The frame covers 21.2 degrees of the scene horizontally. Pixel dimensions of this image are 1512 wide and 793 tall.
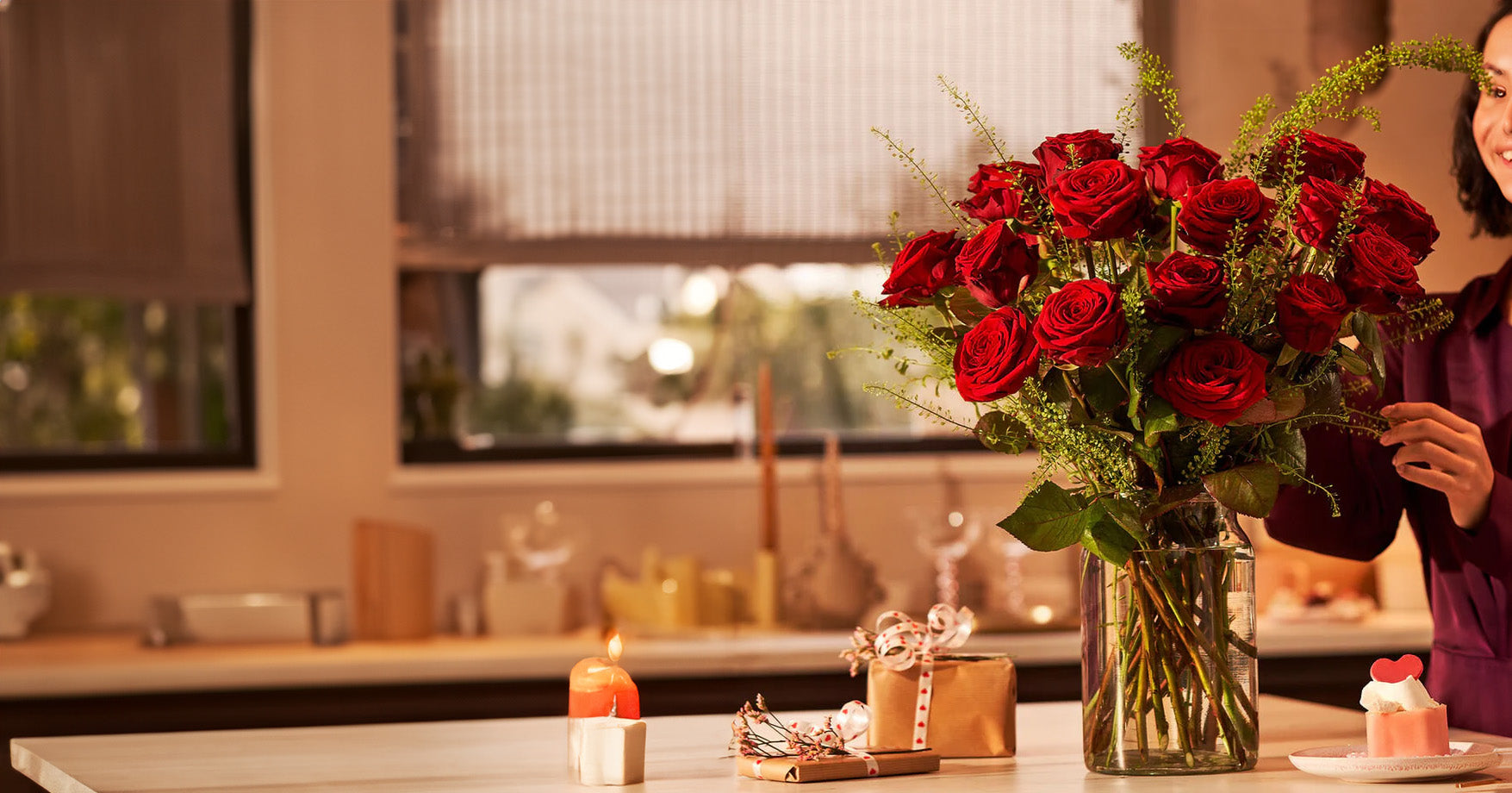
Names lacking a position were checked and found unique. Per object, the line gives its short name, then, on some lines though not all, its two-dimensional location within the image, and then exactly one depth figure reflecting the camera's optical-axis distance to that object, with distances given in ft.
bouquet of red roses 11.11
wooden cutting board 18.93
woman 12.99
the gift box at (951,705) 11.76
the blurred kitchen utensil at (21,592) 18.57
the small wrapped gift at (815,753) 11.45
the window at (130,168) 19.69
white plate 11.23
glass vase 11.33
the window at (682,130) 20.46
